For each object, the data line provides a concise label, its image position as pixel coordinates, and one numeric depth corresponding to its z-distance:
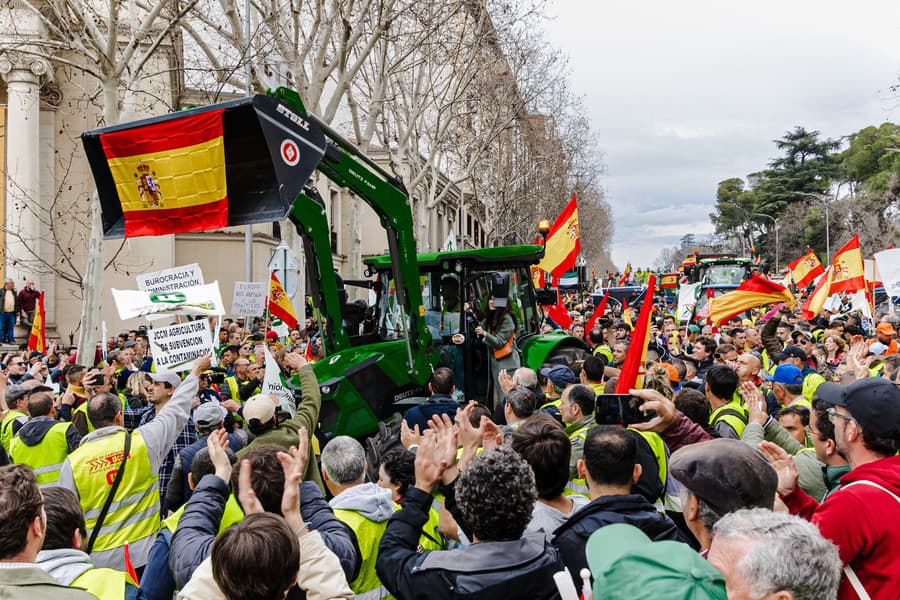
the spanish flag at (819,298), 13.35
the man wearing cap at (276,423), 4.73
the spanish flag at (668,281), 30.36
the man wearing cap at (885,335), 10.52
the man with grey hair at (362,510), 3.42
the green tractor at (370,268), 5.86
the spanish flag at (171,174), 5.59
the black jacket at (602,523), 3.04
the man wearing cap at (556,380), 6.93
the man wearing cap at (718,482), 2.56
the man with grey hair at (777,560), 2.00
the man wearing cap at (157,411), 5.53
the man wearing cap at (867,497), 2.55
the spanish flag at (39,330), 12.26
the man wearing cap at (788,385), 6.46
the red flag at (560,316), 14.93
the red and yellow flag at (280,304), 12.34
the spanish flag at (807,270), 17.44
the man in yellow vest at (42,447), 5.30
